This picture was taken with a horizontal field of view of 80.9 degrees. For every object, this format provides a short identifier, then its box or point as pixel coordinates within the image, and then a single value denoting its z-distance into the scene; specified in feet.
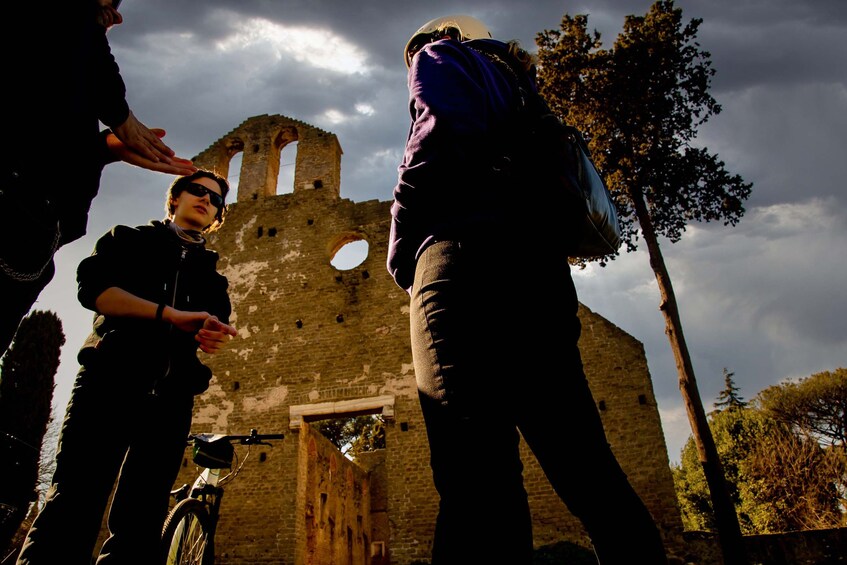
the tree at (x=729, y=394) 118.21
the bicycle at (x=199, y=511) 9.12
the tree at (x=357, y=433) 89.15
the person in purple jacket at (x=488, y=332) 3.49
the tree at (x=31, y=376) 46.09
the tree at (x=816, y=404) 81.82
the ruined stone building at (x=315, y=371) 27.61
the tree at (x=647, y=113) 30.94
